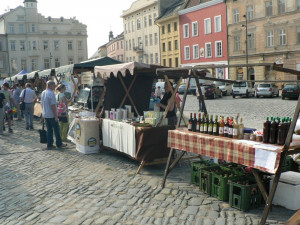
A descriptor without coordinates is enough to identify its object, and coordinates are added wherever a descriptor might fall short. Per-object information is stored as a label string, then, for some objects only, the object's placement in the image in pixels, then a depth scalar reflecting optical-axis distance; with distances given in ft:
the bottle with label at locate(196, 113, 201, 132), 20.91
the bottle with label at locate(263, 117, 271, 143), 16.51
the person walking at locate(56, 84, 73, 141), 37.01
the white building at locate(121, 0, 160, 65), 193.26
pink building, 142.10
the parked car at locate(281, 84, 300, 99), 85.96
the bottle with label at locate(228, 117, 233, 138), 18.54
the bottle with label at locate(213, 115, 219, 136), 19.69
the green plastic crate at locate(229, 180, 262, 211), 17.11
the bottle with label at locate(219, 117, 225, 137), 19.07
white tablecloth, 25.61
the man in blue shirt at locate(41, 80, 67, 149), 32.30
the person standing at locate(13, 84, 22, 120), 56.29
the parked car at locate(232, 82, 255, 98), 102.58
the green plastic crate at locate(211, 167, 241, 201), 18.47
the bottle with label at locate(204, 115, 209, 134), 20.31
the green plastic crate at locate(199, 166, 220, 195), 19.54
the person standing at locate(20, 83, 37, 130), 45.80
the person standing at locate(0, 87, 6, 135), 41.29
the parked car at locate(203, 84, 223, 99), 103.35
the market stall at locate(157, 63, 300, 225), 15.21
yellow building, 170.50
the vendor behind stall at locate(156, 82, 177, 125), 28.63
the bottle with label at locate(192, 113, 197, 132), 21.22
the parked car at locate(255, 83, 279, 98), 97.86
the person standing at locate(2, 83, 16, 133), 45.21
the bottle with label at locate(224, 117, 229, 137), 18.80
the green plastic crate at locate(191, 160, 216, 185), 21.13
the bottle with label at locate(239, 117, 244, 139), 18.29
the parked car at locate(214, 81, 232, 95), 113.70
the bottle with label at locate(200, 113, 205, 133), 20.52
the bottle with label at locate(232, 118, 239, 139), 18.20
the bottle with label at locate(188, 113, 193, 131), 21.40
